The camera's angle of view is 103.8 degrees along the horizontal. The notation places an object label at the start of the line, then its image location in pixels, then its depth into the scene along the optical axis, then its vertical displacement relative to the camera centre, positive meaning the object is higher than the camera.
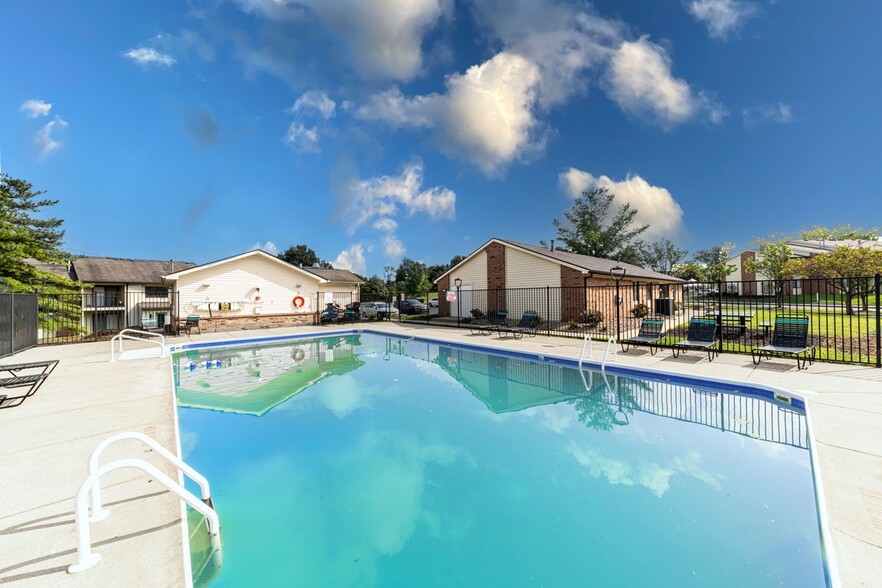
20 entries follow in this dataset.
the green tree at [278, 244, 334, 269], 65.88 +8.71
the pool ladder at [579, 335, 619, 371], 9.12 -1.67
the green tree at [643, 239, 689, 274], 54.12 +6.52
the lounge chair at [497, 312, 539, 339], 14.28 -1.27
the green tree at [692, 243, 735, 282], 34.28 +5.53
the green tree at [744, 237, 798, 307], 23.95 +2.60
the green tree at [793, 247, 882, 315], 18.42 +1.74
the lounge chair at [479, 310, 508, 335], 16.03 -1.38
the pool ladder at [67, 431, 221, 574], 2.14 -1.42
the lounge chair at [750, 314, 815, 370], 7.81 -1.08
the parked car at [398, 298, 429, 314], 30.58 -0.70
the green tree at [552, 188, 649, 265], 38.78 +7.97
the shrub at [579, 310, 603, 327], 16.28 -0.99
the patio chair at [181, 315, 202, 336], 16.81 -1.01
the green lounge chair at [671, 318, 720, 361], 9.12 -1.16
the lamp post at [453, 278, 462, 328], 21.92 -0.19
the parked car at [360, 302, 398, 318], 23.77 -0.80
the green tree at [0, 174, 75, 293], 13.25 +1.67
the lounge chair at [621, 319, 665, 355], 10.48 -1.19
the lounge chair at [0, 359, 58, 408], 5.47 -1.28
